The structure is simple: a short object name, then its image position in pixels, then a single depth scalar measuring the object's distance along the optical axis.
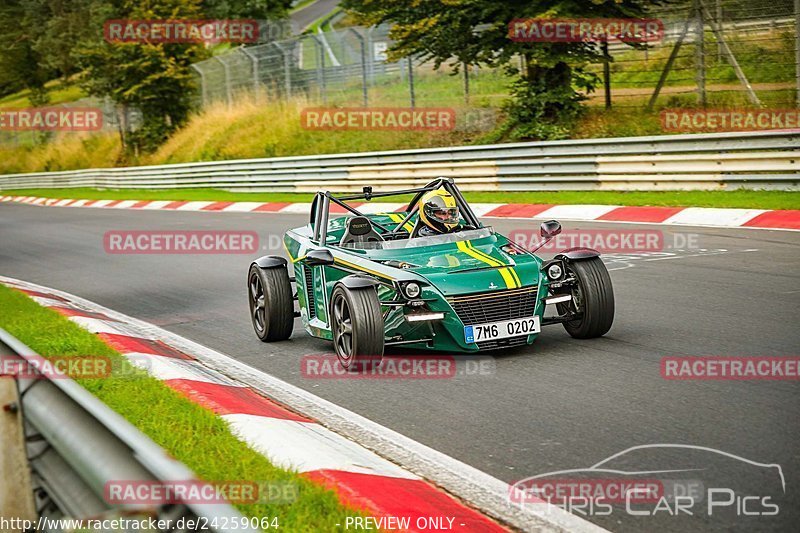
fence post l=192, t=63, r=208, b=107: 36.31
